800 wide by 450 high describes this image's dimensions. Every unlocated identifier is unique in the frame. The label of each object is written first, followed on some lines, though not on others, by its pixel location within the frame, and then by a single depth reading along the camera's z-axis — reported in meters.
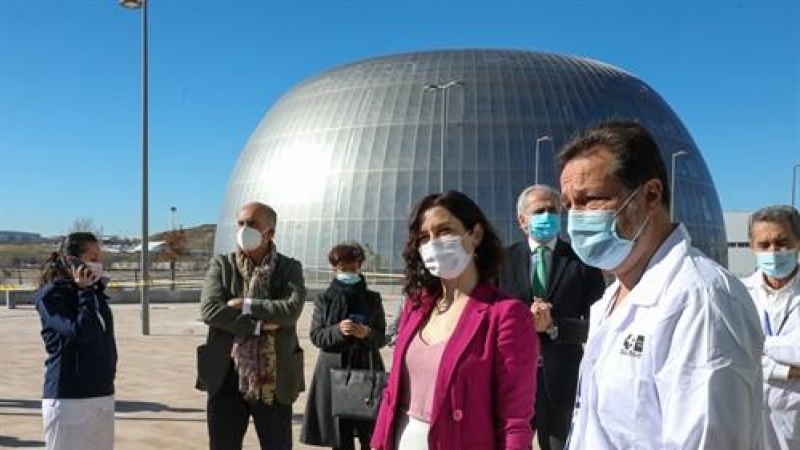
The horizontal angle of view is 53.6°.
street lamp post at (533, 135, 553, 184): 54.05
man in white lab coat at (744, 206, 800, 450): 4.42
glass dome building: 54.75
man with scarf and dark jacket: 5.17
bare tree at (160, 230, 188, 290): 68.24
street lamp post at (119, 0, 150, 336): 20.31
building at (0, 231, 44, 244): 182.89
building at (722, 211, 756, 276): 78.97
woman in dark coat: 5.91
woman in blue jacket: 5.18
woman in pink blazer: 3.28
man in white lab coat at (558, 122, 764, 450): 1.84
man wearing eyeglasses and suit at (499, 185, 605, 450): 4.95
